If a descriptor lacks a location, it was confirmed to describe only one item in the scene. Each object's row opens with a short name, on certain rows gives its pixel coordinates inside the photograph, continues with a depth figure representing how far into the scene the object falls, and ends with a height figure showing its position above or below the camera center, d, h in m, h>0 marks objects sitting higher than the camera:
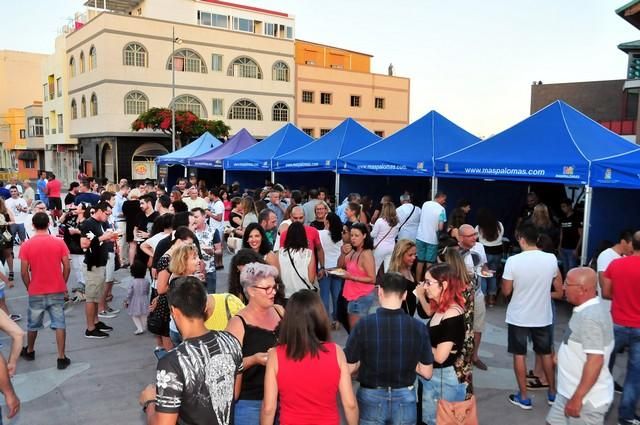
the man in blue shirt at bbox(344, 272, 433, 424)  2.78 -1.10
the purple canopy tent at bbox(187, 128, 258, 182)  16.80 +0.38
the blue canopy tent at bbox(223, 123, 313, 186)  14.16 +0.38
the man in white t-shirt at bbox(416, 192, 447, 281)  8.16 -1.07
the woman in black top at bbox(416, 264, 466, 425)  3.11 -1.09
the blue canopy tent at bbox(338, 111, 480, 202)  9.89 +0.34
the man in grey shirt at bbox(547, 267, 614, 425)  2.95 -1.19
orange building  39.81 +6.12
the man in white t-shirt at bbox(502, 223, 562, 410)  4.24 -1.18
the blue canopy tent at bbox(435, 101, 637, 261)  7.09 +0.25
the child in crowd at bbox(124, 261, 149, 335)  6.09 -1.75
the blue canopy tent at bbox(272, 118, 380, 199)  12.05 +0.35
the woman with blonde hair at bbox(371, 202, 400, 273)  6.62 -0.97
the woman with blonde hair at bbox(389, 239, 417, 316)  4.53 -0.91
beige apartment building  32.34 +6.38
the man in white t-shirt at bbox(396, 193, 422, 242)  8.61 -0.99
